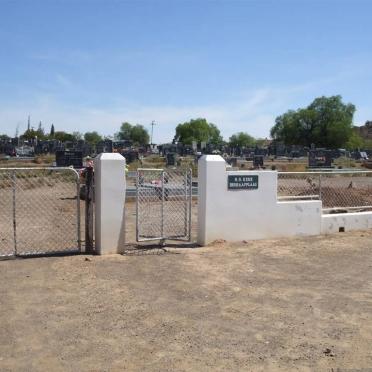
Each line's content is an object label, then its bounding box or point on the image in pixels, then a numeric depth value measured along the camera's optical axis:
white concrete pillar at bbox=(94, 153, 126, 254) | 8.67
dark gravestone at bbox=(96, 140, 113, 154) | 46.79
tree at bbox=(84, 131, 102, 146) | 127.59
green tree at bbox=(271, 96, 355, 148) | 100.94
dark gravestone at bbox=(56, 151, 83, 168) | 28.71
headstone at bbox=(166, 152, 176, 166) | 37.25
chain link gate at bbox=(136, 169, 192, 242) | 10.35
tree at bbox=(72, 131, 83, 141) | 118.94
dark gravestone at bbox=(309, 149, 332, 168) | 38.91
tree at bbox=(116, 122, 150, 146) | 133.48
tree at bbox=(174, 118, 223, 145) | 123.88
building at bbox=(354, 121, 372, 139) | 149.66
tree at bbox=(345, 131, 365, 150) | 99.54
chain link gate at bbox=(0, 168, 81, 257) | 9.57
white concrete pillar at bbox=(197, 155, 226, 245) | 9.70
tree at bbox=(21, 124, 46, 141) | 100.50
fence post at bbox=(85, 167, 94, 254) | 8.86
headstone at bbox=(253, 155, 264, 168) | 37.66
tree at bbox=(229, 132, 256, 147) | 142.25
